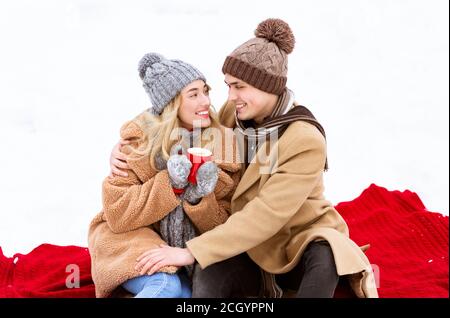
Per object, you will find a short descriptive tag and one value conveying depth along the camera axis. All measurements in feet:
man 12.64
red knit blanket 14.92
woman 13.19
